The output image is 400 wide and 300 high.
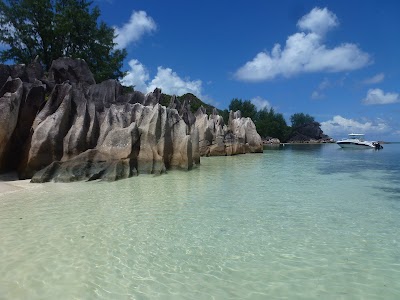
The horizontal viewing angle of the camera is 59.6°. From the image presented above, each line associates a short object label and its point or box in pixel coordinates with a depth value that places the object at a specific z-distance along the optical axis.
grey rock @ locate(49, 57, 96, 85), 29.55
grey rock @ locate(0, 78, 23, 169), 17.56
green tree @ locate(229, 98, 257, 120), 123.75
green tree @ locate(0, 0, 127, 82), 43.50
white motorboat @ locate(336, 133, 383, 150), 66.96
